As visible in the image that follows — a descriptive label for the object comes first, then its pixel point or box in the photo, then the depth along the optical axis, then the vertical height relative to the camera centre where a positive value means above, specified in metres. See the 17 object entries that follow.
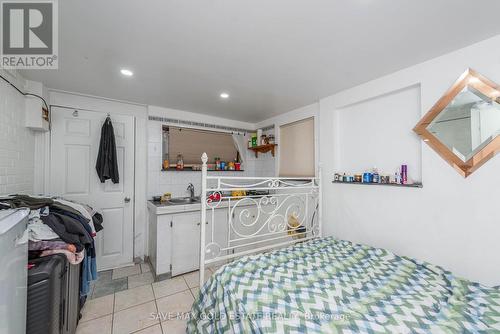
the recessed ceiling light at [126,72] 1.90 +0.93
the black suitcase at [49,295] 1.05 -0.70
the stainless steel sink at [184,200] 2.82 -0.44
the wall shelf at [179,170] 3.01 -0.01
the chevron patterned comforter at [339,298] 0.97 -0.73
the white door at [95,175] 2.44 -0.07
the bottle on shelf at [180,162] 3.06 +0.11
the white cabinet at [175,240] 2.39 -0.87
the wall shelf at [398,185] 1.72 -0.15
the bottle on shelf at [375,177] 1.99 -0.08
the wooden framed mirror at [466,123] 1.42 +0.34
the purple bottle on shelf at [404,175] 1.81 -0.06
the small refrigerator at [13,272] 0.76 -0.42
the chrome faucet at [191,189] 3.14 -0.31
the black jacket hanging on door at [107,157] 2.52 +0.16
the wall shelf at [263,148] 3.39 +0.37
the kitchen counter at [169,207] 2.38 -0.46
